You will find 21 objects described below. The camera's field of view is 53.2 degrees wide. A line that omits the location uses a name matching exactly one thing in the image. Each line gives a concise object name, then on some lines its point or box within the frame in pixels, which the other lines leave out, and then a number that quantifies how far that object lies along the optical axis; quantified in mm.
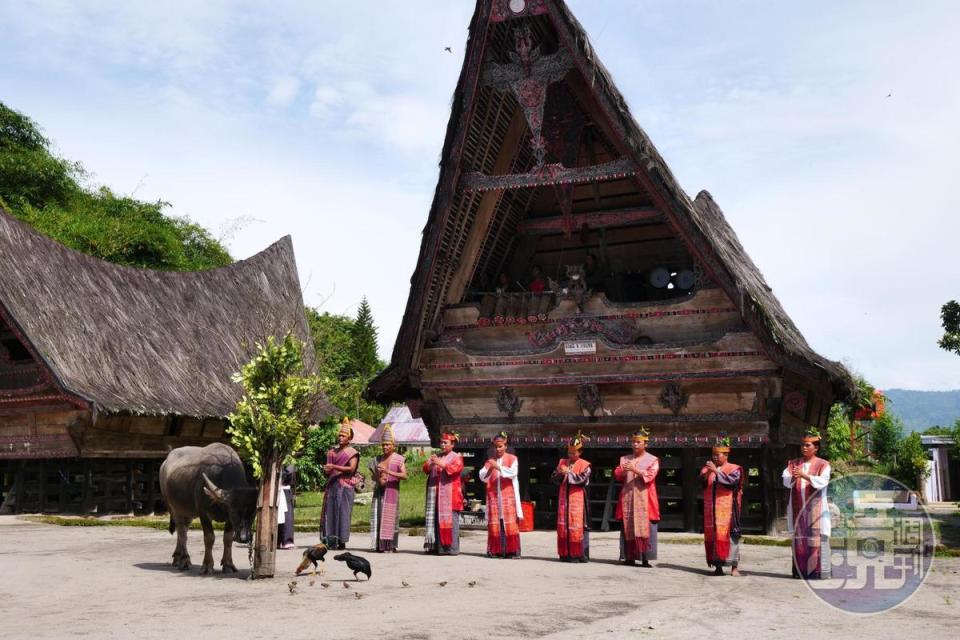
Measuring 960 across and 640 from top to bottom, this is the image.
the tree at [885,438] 41562
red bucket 17219
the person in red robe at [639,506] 12000
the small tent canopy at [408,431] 56875
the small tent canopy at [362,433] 54844
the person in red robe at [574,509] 12594
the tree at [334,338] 42388
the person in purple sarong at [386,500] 13805
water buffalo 10352
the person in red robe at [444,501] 13539
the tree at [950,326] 23562
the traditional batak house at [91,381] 21703
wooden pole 10227
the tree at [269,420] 10250
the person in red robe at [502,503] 13188
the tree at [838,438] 39459
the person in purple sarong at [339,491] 13641
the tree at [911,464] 33469
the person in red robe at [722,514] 11242
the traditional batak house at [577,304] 16453
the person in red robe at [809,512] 10812
